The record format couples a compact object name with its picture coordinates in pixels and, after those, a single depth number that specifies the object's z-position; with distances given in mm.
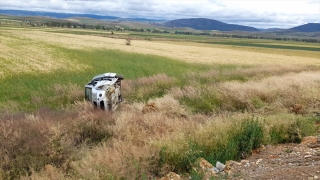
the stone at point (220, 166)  6196
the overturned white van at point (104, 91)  12281
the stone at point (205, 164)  6208
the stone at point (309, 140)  7691
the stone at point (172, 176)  5738
